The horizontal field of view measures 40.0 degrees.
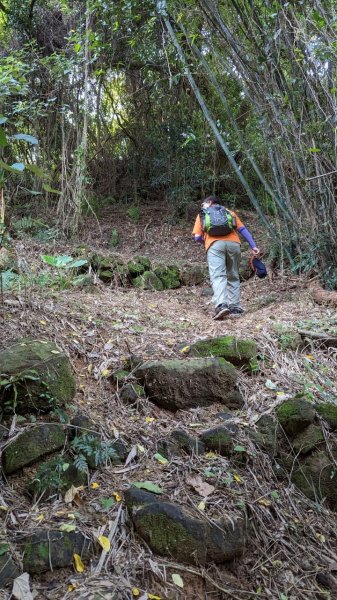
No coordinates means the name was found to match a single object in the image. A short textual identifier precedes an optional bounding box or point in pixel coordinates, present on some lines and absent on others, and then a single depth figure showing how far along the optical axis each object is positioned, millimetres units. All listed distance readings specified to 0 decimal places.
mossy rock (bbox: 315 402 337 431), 3109
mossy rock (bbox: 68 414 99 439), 2613
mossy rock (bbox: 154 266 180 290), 7562
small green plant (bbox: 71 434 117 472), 2516
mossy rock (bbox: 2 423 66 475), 2350
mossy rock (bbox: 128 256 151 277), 7320
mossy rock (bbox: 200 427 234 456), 2822
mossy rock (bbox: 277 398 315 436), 3039
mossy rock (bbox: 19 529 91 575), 1947
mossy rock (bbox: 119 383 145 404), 3160
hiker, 5723
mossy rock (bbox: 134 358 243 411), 3215
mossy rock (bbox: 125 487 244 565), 2186
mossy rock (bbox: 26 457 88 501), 2304
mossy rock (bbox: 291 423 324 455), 2992
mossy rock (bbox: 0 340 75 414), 2609
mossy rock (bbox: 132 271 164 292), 7168
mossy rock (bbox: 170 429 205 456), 2793
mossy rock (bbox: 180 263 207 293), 7812
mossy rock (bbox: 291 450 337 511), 2855
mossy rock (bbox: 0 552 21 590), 1829
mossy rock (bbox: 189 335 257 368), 3672
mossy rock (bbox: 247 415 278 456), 2943
